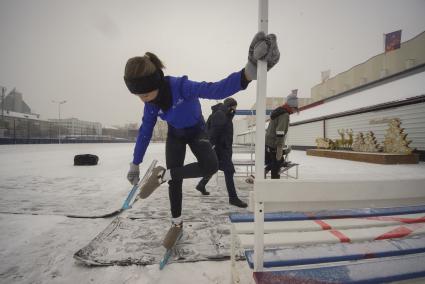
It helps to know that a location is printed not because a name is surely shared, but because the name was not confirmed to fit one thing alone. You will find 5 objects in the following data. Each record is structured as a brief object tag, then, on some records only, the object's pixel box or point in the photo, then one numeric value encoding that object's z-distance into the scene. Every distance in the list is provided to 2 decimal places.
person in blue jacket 1.69
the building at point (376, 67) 22.80
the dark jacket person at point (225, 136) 3.77
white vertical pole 1.09
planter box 9.80
